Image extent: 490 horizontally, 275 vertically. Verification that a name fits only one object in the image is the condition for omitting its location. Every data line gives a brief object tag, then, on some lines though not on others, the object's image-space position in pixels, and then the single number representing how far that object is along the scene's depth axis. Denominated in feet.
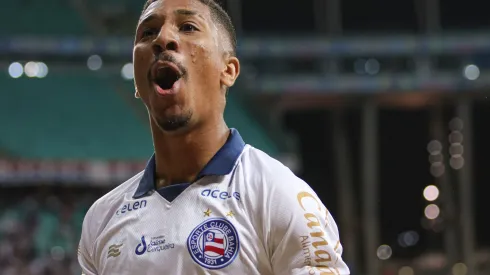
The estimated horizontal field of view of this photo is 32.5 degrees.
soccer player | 5.81
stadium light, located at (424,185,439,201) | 46.06
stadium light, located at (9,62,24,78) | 47.60
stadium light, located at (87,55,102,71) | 47.21
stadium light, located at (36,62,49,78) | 47.75
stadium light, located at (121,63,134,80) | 47.36
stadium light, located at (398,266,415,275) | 43.78
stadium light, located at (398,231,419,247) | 44.88
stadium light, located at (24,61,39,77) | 47.52
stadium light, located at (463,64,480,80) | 47.57
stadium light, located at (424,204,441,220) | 46.03
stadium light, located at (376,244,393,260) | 46.37
